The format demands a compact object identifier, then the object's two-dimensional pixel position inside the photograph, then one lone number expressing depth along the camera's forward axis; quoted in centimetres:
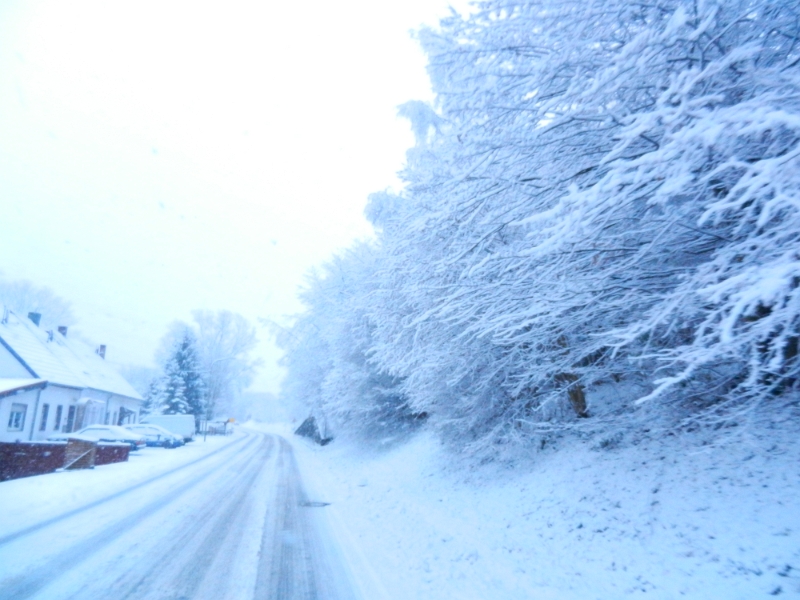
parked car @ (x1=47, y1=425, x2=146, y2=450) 2339
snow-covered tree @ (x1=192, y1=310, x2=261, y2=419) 5091
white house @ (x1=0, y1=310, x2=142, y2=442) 2284
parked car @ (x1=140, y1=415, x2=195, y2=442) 3616
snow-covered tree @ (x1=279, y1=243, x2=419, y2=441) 1859
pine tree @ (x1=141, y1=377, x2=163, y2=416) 4559
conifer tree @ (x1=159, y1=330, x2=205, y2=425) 4400
